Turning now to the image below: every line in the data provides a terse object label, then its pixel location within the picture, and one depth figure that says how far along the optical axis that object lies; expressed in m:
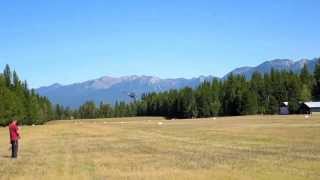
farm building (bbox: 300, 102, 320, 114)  177.38
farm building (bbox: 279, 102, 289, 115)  184.45
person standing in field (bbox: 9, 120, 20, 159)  36.75
